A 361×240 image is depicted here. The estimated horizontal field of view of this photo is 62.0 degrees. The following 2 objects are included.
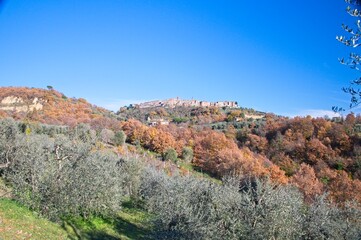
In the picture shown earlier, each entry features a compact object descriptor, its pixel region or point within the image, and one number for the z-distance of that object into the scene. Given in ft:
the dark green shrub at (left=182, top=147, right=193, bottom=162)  273.54
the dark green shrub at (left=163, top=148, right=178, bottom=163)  249.34
